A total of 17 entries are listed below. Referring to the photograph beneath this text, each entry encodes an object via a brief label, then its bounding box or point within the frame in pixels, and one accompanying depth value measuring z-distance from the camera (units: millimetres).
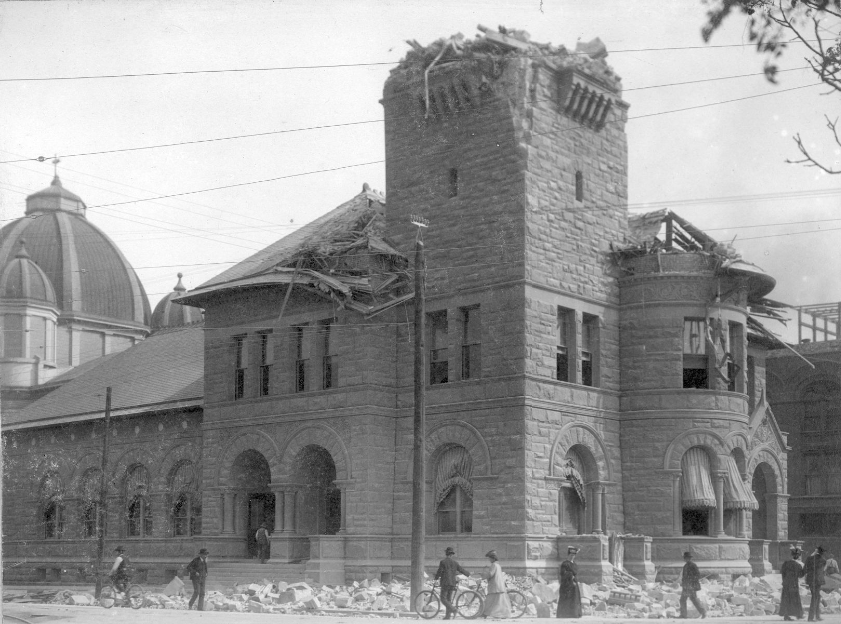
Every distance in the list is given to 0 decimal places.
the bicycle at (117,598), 29094
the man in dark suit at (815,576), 23531
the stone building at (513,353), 31922
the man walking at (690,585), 24859
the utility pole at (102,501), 38806
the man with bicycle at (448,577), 24000
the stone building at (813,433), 49125
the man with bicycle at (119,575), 30000
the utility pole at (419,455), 25797
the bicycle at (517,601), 25375
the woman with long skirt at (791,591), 23688
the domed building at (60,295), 60125
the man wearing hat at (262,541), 36031
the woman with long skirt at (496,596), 23922
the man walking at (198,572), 28719
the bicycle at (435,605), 24453
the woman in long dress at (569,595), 23953
